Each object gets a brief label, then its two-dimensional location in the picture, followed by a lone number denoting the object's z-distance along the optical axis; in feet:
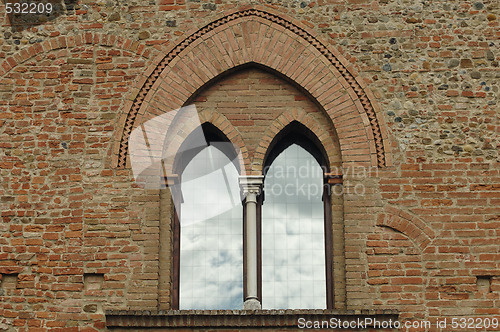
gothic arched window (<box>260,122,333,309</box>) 41.42
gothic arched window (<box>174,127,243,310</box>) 41.39
